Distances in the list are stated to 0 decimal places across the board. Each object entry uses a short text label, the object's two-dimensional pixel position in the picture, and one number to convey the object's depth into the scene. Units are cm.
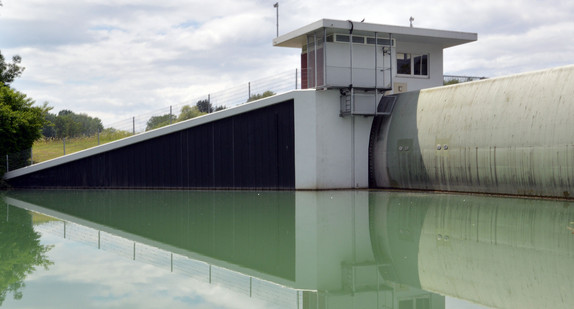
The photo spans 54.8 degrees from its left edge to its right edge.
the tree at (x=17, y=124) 2909
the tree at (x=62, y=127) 7775
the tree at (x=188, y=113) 2627
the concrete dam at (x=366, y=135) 1748
